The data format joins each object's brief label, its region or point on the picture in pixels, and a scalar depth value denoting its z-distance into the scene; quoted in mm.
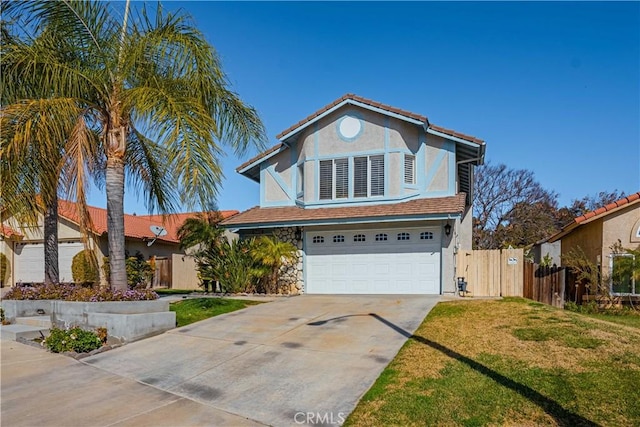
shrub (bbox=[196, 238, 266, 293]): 15578
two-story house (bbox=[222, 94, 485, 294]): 14820
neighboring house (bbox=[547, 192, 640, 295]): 13961
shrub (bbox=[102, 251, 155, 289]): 20234
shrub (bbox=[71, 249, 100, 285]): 20234
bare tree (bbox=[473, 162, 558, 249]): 35188
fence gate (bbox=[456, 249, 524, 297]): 14891
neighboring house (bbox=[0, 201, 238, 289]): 21812
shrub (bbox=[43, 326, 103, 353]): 8305
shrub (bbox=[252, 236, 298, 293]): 15156
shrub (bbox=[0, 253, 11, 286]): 22484
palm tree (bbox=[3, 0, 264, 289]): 9125
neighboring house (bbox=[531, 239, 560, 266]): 29491
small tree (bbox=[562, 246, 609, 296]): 13914
